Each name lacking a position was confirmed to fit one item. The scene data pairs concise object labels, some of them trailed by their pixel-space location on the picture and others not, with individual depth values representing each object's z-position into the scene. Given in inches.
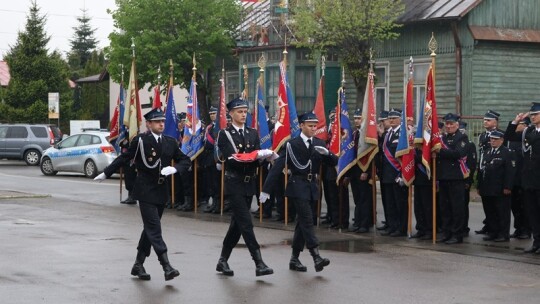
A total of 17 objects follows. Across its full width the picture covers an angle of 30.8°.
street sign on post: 1796.3
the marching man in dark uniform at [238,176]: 443.5
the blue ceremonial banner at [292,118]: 656.4
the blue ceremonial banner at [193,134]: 759.1
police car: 1125.1
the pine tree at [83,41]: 3954.2
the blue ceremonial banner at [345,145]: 632.4
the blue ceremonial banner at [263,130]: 705.6
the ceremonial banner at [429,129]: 581.0
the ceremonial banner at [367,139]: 623.5
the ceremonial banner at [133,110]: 761.3
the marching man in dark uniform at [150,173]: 433.4
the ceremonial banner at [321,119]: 642.8
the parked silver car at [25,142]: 1470.2
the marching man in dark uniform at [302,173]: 458.6
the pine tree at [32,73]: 2055.9
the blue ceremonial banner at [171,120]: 724.7
